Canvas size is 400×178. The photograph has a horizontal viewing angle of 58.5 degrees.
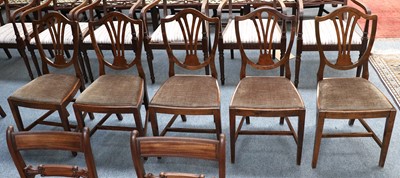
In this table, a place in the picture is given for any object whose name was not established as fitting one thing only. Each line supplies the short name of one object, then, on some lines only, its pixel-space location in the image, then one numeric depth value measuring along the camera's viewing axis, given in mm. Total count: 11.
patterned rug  2689
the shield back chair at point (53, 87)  2141
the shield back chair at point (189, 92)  1950
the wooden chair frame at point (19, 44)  2742
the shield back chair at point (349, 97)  1822
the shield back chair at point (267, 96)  1876
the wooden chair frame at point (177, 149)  1155
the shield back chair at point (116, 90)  2012
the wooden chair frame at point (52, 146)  1238
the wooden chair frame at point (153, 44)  2635
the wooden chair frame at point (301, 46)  2433
